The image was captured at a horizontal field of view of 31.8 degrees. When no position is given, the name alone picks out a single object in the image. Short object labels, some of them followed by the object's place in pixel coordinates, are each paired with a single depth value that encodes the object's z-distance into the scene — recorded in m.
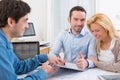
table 1.49
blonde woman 1.75
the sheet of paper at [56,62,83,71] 1.61
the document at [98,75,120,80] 1.46
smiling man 2.13
